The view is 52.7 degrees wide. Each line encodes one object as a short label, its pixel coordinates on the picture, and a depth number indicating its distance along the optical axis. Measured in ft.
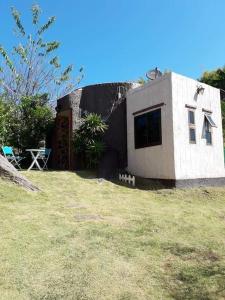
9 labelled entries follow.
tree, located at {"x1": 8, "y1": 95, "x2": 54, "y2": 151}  31.98
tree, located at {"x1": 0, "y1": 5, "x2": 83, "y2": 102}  47.44
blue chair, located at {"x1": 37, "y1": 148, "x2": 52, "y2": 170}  30.50
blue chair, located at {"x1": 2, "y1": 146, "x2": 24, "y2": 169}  28.50
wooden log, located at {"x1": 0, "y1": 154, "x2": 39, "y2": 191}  18.69
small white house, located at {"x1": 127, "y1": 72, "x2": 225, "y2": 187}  24.62
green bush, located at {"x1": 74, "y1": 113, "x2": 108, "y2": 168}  28.17
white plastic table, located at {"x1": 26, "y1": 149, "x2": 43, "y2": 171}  28.38
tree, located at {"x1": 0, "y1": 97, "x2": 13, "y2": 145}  29.69
